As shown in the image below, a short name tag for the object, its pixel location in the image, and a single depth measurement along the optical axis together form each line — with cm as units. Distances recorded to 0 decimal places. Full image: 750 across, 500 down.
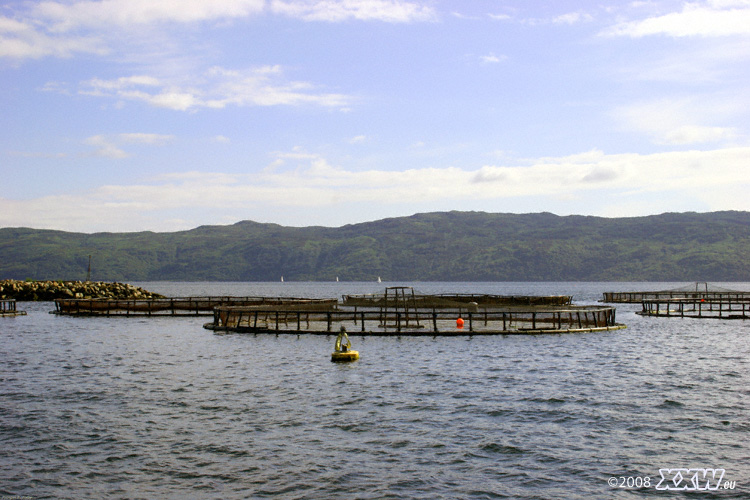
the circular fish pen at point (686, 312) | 8056
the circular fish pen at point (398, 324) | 5716
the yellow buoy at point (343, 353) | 4000
